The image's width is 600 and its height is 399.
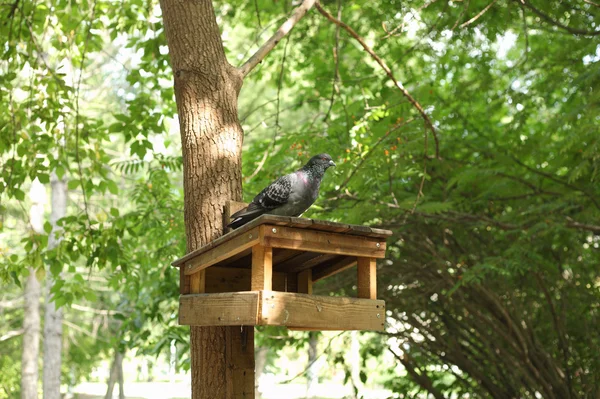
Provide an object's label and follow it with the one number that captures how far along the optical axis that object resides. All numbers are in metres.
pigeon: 2.68
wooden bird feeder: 2.44
